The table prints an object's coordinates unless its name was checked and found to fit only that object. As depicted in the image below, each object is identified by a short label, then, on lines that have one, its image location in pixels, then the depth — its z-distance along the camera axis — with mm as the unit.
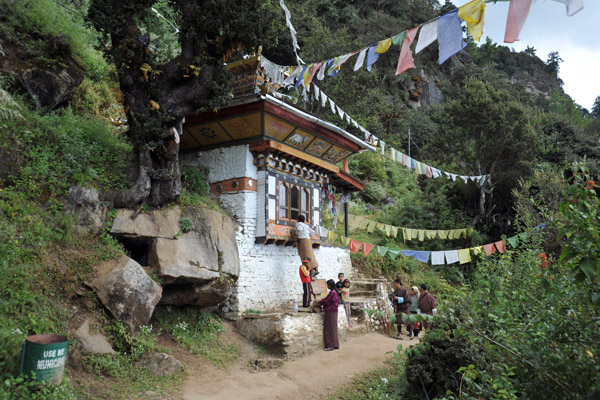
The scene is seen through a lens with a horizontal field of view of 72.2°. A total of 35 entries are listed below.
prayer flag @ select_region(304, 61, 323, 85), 11245
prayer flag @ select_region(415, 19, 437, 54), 7633
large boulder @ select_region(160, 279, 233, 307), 9180
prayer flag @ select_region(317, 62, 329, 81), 11000
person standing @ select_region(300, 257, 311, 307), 11273
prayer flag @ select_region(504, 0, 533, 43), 6191
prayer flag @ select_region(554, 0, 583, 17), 5293
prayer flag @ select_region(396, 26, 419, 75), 8297
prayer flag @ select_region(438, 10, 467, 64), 7293
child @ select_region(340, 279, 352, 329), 11852
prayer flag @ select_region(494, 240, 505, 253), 17375
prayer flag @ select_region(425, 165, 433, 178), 16891
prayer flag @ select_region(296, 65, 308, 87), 11619
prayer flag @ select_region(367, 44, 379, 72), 9430
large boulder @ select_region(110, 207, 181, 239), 8547
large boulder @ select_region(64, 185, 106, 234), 8117
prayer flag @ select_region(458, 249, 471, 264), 17009
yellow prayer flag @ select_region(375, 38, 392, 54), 8828
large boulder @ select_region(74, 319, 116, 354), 6633
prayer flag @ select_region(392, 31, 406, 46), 8509
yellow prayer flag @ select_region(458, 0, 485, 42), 6984
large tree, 8953
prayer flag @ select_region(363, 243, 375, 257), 16047
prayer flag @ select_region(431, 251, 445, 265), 16703
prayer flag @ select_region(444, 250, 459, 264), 17078
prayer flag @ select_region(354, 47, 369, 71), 9854
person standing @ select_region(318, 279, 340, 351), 10359
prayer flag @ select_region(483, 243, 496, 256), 17578
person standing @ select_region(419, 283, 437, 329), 11156
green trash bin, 5188
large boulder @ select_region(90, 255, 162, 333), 7328
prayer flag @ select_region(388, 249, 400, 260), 16188
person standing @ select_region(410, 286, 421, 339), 11805
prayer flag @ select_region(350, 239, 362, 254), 15878
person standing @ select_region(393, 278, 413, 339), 11828
